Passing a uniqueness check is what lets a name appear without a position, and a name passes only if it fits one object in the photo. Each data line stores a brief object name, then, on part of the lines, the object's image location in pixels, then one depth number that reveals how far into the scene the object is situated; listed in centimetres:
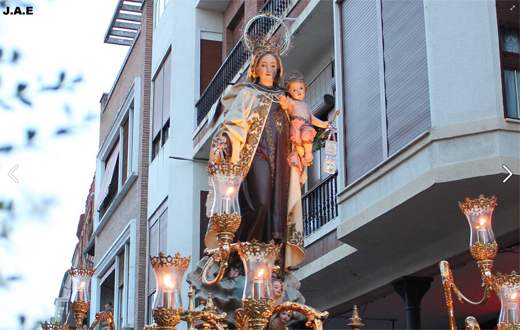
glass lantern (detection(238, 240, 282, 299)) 572
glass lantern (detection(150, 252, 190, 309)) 617
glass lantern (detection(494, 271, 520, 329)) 656
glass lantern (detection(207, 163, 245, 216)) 642
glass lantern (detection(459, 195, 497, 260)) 680
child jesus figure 781
